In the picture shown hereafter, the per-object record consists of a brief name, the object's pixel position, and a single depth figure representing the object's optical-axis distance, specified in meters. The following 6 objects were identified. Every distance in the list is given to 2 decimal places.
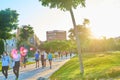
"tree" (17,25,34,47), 68.02
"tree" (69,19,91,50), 73.49
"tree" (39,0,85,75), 11.48
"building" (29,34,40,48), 86.39
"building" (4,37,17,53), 62.20
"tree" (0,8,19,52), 33.83
